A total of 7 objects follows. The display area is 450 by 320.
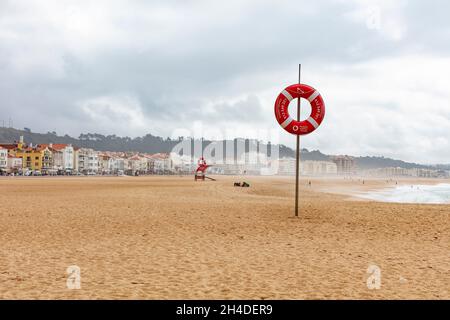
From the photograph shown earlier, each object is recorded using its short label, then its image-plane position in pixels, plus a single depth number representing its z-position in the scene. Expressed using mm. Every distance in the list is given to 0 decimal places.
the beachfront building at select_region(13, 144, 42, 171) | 83750
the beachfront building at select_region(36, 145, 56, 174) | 84562
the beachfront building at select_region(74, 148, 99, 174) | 99688
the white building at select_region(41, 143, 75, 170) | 90125
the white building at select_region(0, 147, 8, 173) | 77862
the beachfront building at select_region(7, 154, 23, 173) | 80100
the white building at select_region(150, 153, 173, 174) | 133125
